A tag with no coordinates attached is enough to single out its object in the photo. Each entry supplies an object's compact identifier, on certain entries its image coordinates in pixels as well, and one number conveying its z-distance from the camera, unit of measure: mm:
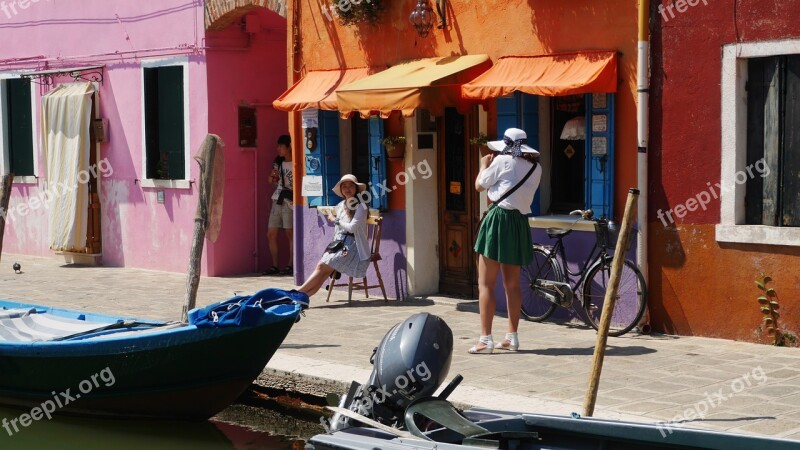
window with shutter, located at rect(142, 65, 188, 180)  16969
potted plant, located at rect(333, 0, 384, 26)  13938
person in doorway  16391
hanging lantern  13289
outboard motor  7594
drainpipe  11258
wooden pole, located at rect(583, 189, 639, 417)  7980
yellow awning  12383
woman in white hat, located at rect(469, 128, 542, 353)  10594
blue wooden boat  9508
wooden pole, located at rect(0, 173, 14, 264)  15320
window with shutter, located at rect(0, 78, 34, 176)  19672
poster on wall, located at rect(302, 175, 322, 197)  14852
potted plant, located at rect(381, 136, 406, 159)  13797
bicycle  11461
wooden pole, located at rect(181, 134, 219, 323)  11492
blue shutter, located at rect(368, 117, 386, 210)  14031
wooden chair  13750
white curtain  18094
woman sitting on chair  13336
